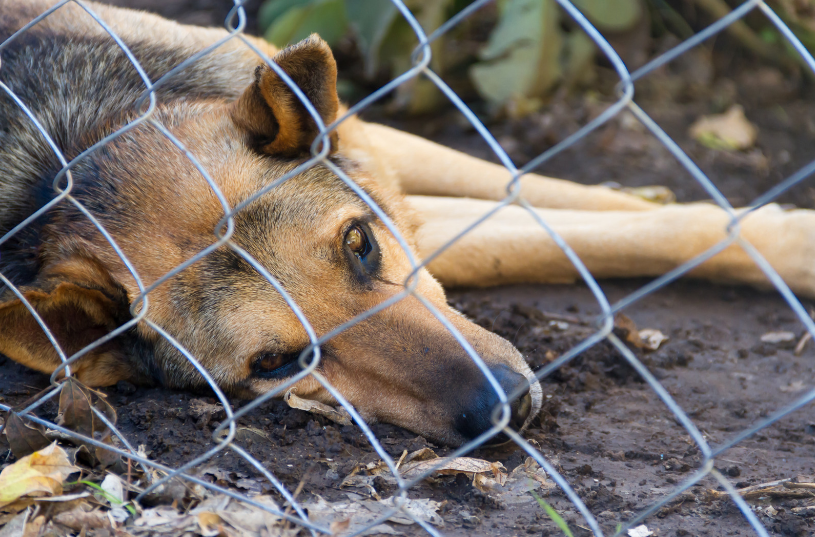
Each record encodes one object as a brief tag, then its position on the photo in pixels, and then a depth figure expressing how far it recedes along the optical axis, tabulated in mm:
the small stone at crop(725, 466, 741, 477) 2309
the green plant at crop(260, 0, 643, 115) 5555
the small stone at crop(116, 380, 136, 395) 2926
